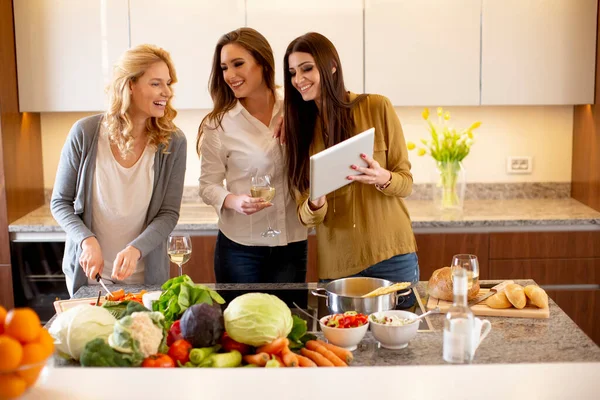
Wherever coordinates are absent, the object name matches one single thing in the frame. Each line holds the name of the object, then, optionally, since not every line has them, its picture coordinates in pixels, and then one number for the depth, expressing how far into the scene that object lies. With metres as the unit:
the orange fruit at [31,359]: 1.24
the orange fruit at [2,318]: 1.26
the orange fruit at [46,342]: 1.27
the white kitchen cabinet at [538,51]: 3.86
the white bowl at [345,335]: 1.83
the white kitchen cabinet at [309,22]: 3.86
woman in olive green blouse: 2.58
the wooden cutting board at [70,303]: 2.13
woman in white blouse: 2.78
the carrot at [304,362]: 1.72
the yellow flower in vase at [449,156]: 3.97
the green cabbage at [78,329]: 1.74
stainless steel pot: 2.01
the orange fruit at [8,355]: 1.21
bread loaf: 2.17
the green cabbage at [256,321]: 1.75
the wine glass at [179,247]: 2.20
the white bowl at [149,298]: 2.06
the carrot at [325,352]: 1.75
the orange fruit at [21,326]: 1.25
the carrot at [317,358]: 1.74
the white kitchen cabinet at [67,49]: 3.88
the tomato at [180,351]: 1.71
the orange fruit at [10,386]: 1.22
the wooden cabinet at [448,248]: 3.74
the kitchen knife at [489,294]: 2.18
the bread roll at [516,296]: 2.09
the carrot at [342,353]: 1.78
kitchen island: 1.28
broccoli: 1.63
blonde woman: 2.63
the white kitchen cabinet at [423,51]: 3.86
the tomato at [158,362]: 1.64
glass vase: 3.99
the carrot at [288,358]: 1.70
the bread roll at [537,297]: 2.10
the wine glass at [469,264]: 2.04
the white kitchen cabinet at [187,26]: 3.87
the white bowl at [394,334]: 1.83
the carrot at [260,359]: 1.70
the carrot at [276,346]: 1.74
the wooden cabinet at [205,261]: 3.77
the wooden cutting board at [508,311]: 2.09
